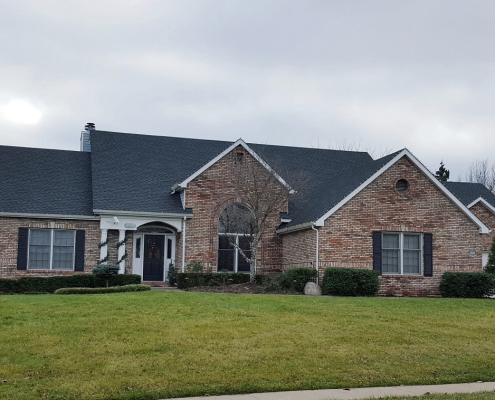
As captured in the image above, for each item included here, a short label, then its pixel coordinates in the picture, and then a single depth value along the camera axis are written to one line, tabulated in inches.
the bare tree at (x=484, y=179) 2842.0
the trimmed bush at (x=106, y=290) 792.9
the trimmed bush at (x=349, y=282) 883.4
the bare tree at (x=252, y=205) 997.2
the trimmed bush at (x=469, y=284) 940.0
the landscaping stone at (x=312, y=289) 879.7
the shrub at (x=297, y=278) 903.1
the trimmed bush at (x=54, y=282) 907.4
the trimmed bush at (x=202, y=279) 969.5
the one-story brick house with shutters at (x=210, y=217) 964.0
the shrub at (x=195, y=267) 1016.2
